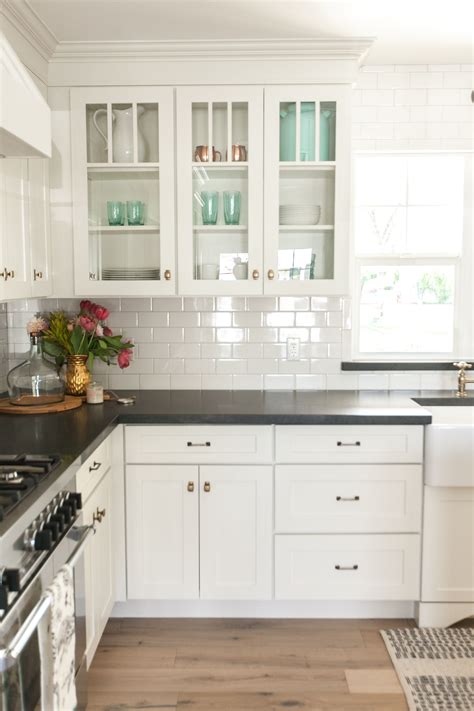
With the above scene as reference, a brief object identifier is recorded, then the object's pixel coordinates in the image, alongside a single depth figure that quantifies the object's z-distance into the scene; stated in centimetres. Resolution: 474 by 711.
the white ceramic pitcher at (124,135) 316
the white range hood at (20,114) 184
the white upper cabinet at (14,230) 258
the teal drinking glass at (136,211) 321
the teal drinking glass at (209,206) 321
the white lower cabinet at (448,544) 294
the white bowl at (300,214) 319
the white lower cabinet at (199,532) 296
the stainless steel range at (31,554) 152
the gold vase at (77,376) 324
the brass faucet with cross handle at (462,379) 346
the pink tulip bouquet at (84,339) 323
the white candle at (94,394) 315
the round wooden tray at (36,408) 289
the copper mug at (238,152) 316
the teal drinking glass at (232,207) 320
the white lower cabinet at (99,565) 245
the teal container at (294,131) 315
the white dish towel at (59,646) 175
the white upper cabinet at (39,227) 290
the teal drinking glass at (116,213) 323
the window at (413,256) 361
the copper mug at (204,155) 317
